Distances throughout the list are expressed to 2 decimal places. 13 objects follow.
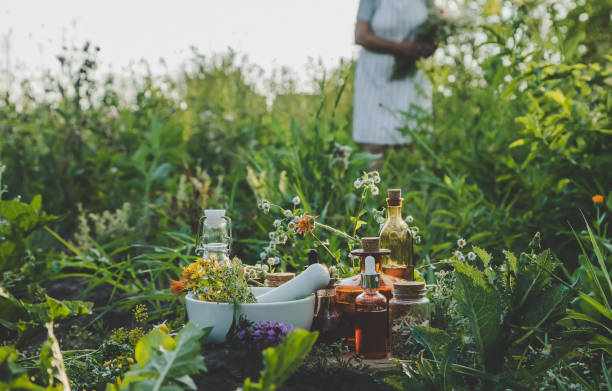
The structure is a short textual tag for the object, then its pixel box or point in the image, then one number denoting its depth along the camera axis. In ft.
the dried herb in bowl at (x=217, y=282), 6.91
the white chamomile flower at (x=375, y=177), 7.60
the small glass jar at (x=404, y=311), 7.06
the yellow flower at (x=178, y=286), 7.16
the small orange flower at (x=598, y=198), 9.62
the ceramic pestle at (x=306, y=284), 7.00
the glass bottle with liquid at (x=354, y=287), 6.93
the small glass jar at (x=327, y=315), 7.32
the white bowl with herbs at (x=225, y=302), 6.81
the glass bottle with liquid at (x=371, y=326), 6.78
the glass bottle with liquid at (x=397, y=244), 7.54
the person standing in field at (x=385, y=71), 15.11
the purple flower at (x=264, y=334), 6.47
